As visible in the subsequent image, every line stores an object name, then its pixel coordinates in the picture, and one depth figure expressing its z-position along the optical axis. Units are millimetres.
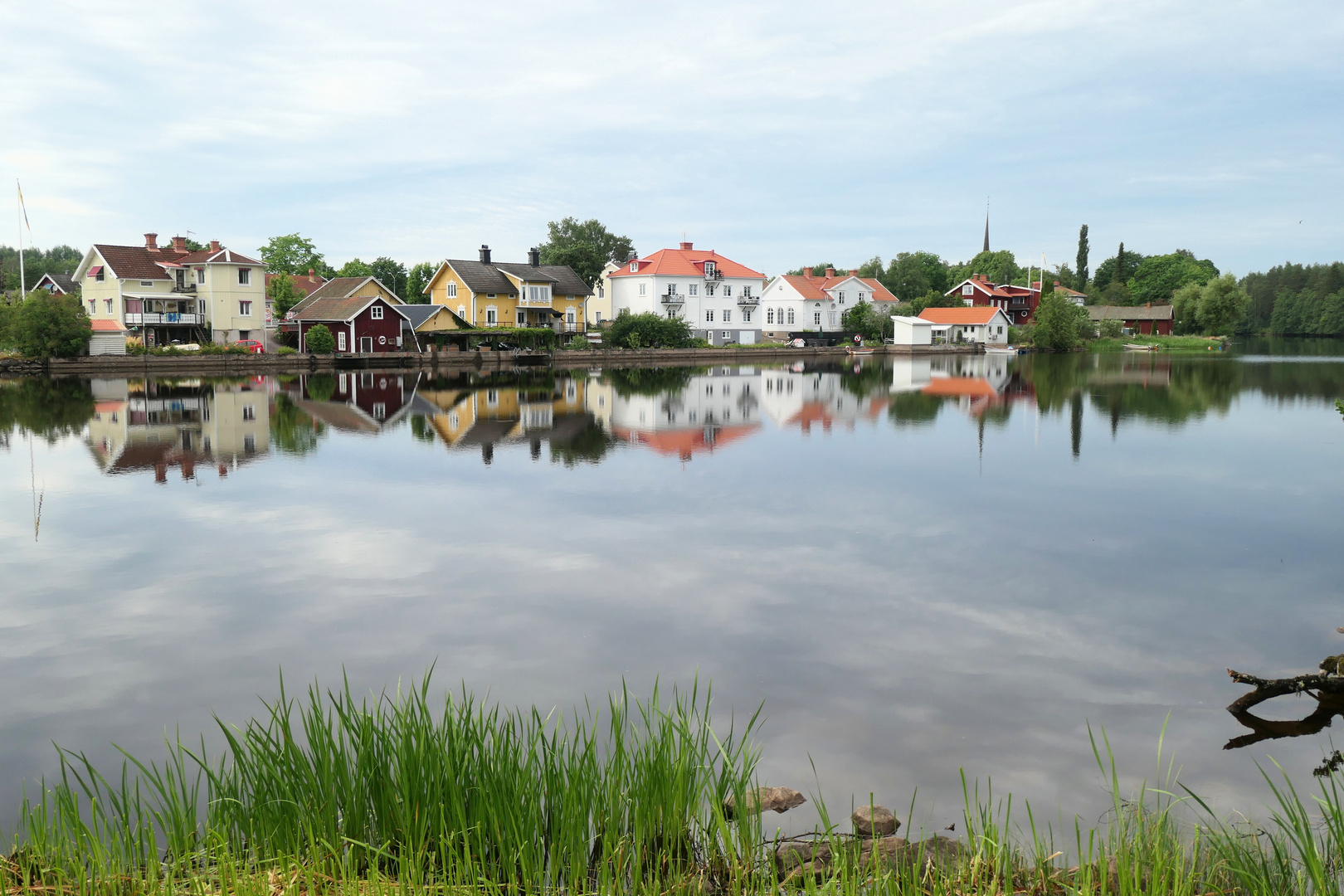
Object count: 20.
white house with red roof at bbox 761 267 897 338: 87312
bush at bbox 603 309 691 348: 69750
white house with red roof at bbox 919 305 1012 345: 89188
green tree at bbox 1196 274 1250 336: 93750
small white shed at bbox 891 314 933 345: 86312
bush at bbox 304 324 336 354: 59062
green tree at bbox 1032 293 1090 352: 84250
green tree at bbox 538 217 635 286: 79375
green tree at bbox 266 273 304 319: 76500
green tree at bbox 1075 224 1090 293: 127312
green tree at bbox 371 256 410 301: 102062
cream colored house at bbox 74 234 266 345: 58500
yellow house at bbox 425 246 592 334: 69375
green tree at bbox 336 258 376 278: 97375
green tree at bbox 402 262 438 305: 94500
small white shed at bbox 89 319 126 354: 56594
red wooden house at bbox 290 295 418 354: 61062
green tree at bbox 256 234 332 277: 94312
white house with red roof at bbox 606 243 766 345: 76750
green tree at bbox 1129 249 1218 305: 129000
